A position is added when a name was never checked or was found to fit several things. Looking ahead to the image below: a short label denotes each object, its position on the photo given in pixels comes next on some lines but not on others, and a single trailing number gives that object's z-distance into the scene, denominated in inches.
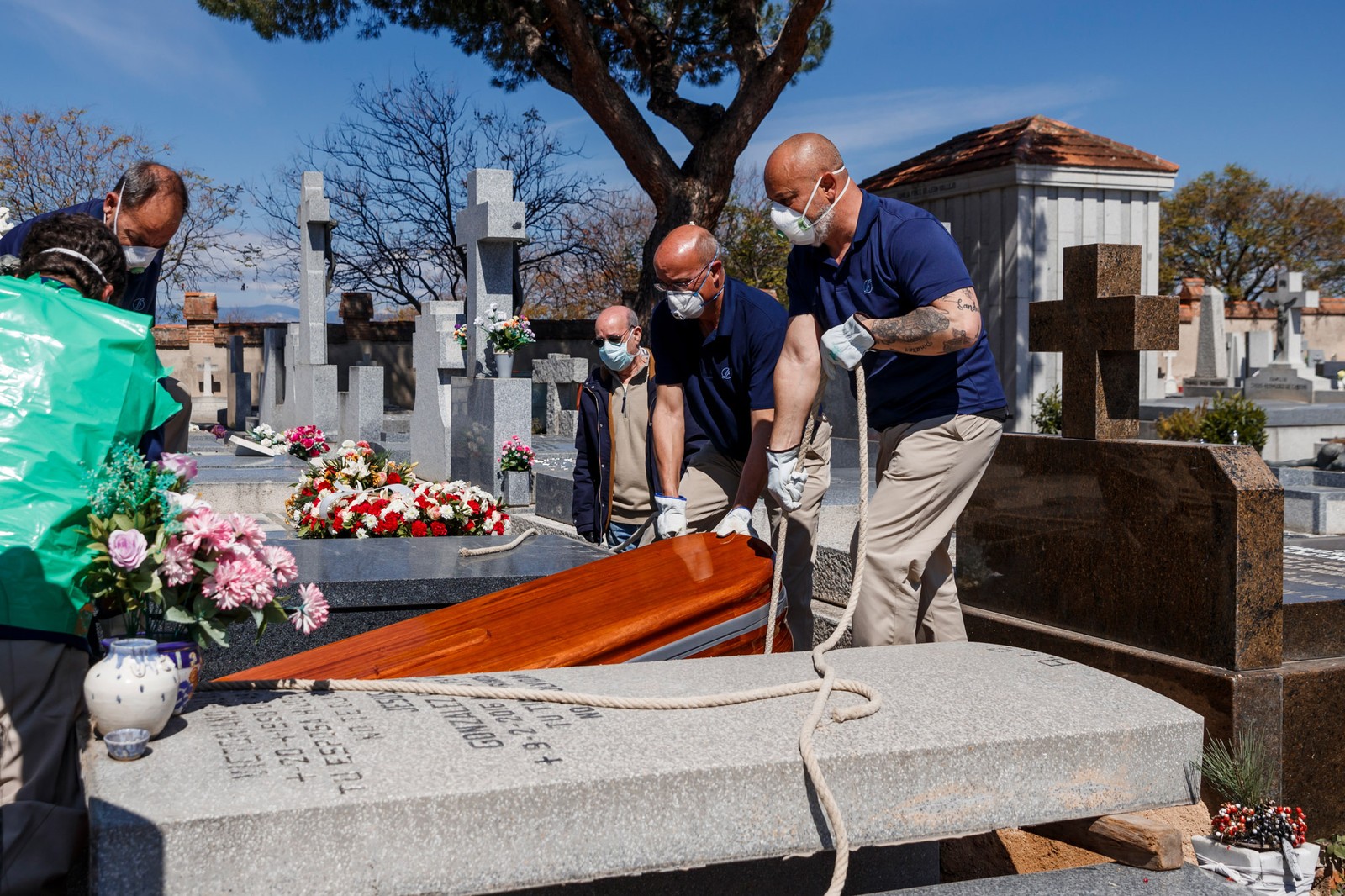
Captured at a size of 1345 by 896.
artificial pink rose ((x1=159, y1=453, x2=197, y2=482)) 91.5
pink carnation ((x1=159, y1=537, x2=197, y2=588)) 85.9
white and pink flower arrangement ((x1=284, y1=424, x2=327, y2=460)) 424.8
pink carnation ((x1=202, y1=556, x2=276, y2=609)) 88.4
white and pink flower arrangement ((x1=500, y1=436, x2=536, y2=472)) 345.1
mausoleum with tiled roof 423.5
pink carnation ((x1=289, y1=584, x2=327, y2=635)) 98.1
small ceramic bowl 79.4
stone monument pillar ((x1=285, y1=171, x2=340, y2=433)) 546.0
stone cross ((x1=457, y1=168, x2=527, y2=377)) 377.1
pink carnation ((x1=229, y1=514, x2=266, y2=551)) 90.6
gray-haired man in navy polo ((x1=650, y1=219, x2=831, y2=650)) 157.0
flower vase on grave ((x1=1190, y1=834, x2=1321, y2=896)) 107.3
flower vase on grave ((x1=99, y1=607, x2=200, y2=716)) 88.7
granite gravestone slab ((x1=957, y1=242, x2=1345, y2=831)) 129.9
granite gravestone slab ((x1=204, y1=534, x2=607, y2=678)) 169.0
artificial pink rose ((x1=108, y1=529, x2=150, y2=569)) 82.8
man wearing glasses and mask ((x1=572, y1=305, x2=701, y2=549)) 207.0
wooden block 96.8
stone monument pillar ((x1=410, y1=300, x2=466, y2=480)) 397.7
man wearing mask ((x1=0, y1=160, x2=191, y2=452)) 134.3
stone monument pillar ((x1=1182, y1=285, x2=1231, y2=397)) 960.9
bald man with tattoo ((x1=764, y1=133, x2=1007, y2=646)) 129.7
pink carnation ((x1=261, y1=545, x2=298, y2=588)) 92.5
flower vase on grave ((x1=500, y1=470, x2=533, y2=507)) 346.3
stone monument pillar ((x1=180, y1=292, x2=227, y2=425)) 858.1
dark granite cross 148.1
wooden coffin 121.3
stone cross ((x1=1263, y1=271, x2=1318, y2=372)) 1043.9
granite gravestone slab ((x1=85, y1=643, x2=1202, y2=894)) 73.7
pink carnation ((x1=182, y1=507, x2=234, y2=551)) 86.7
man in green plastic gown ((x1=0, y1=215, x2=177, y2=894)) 81.5
